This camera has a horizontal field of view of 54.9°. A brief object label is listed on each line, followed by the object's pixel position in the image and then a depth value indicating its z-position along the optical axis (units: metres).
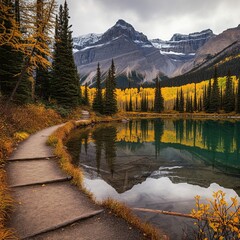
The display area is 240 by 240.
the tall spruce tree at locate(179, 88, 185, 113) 118.31
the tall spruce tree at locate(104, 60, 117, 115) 62.06
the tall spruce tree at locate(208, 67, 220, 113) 98.06
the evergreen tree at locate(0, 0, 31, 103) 23.66
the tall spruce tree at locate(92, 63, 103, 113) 63.07
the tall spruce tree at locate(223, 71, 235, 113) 93.50
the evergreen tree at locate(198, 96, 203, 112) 116.31
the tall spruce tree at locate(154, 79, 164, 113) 116.12
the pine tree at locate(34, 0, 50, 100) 41.02
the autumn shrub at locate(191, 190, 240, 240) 4.20
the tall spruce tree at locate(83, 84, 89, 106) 73.05
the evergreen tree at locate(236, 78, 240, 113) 89.52
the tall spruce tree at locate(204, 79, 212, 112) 102.84
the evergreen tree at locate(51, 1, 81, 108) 39.44
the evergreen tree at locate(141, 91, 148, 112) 131.38
